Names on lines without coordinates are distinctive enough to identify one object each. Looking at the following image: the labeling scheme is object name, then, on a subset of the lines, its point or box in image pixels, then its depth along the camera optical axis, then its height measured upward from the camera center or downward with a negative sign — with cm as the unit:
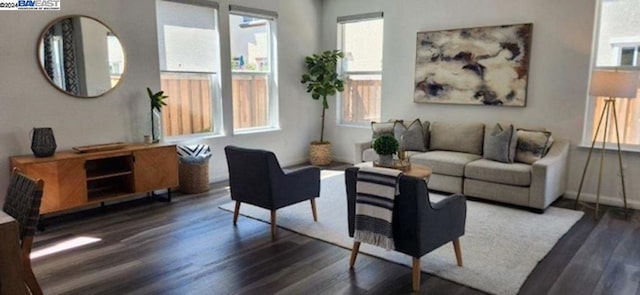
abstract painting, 514 +29
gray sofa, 437 -87
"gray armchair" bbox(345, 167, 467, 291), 267 -84
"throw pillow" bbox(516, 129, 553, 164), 468 -62
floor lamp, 408 +0
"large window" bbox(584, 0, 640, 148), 446 +43
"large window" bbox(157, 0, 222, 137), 512 +28
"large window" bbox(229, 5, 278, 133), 596 +29
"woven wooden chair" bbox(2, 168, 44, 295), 223 -64
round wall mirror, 418 +33
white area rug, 301 -127
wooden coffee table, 389 -76
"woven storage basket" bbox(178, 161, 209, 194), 512 -105
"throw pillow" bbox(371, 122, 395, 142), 580 -54
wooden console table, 388 -84
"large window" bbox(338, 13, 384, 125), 655 +33
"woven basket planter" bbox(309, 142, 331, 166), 683 -102
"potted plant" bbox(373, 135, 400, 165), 388 -52
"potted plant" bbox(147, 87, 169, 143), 481 -23
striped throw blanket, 272 -75
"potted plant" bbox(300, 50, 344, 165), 662 +15
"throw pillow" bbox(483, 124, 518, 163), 477 -62
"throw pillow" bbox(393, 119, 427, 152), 556 -61
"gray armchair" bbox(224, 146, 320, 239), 362 -81
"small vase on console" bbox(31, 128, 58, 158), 394 -49
